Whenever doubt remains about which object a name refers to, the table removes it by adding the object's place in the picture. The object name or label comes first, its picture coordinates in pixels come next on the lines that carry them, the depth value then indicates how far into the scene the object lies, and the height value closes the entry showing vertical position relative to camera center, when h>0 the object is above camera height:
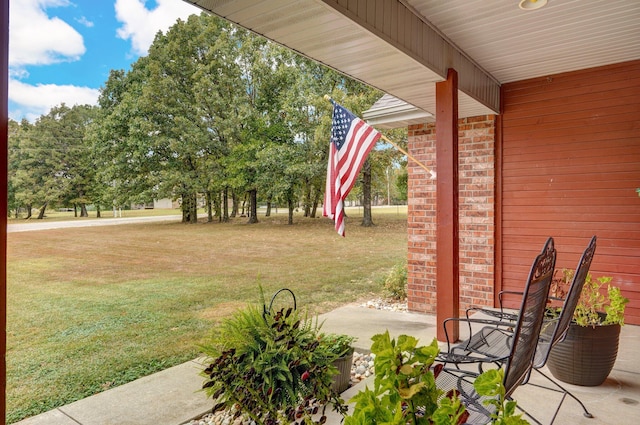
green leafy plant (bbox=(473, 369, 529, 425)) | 0.69 -0.32
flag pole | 4.59 +0.50
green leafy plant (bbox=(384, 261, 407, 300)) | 5.96 -1.06
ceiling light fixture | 2.49 +1.27
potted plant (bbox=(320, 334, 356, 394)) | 2.64 -0.95
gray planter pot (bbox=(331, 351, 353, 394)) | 2.64 -1.06
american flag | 3.63 +0.49
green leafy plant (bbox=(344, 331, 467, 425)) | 0.73 -0.33
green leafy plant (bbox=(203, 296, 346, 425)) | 1.95 -0.79
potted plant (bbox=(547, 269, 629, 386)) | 2.40 -0.77
